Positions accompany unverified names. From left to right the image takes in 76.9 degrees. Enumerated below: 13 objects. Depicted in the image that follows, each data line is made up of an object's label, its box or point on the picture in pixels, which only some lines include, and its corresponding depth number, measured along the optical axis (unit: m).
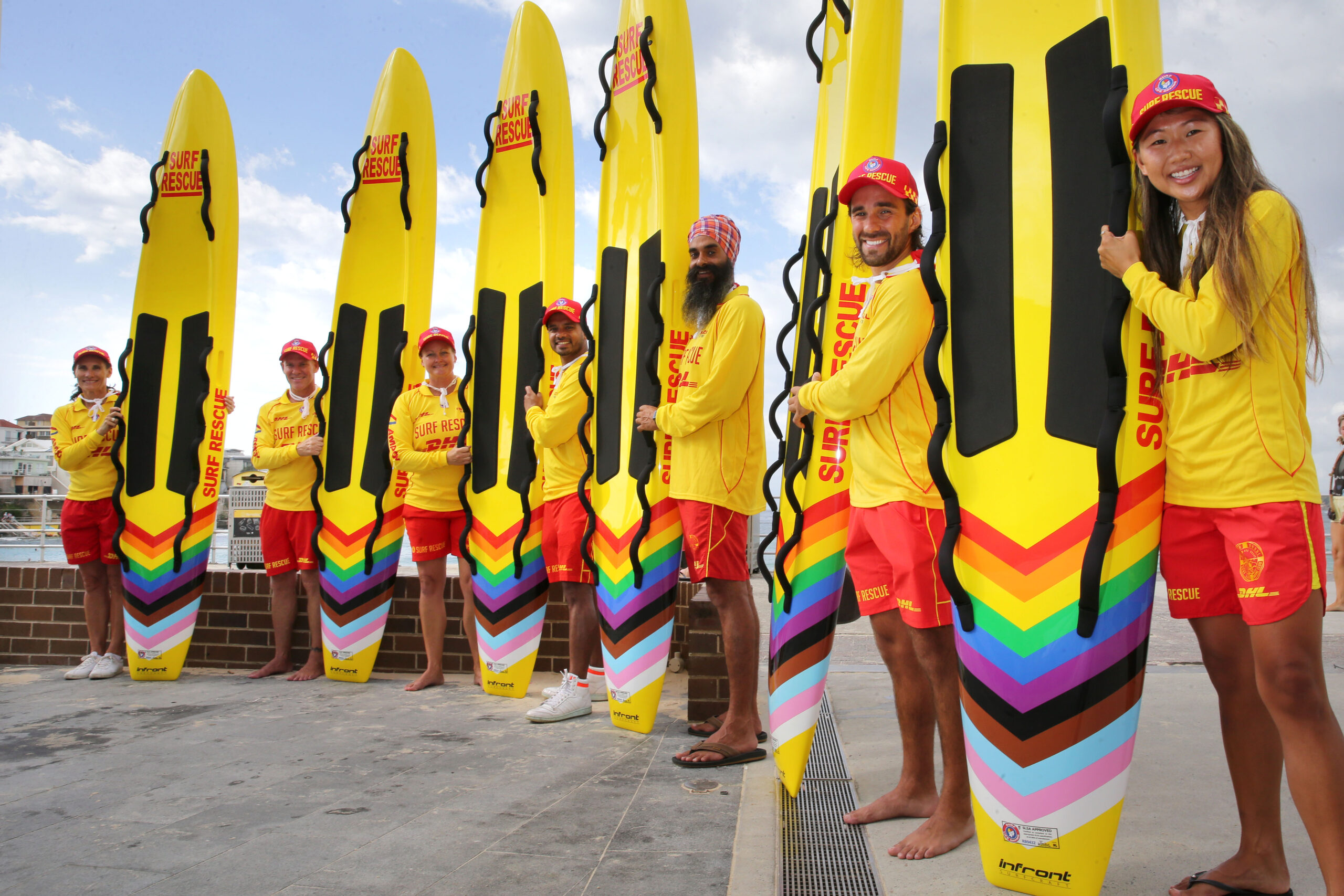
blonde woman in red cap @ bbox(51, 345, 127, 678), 4.33
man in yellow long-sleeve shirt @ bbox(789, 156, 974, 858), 2.02
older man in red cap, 4.25
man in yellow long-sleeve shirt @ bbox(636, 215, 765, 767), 2.79
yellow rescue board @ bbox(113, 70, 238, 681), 4.26
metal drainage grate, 1.80
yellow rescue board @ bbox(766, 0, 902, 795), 2.57
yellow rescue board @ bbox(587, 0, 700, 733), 3.12
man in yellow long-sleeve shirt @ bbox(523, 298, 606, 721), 3.47
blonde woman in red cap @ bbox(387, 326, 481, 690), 3.98
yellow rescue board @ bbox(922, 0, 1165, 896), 1.76
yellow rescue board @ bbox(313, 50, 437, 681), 4.13
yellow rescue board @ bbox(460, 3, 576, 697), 3.76
